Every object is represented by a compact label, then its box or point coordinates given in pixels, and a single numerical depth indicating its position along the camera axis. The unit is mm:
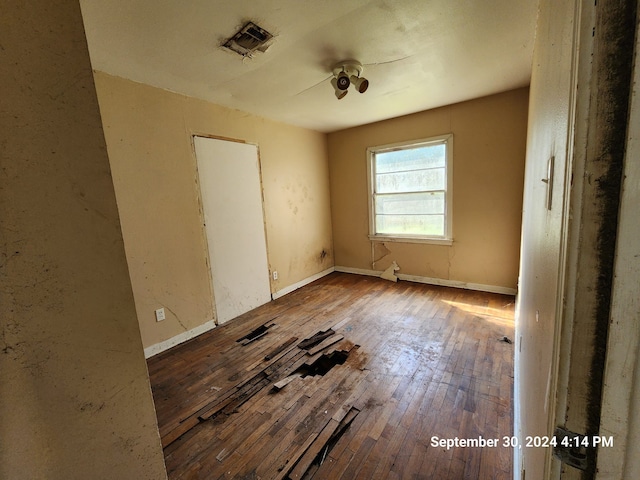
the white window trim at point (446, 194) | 3635
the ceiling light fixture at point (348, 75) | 2244
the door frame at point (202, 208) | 2830
